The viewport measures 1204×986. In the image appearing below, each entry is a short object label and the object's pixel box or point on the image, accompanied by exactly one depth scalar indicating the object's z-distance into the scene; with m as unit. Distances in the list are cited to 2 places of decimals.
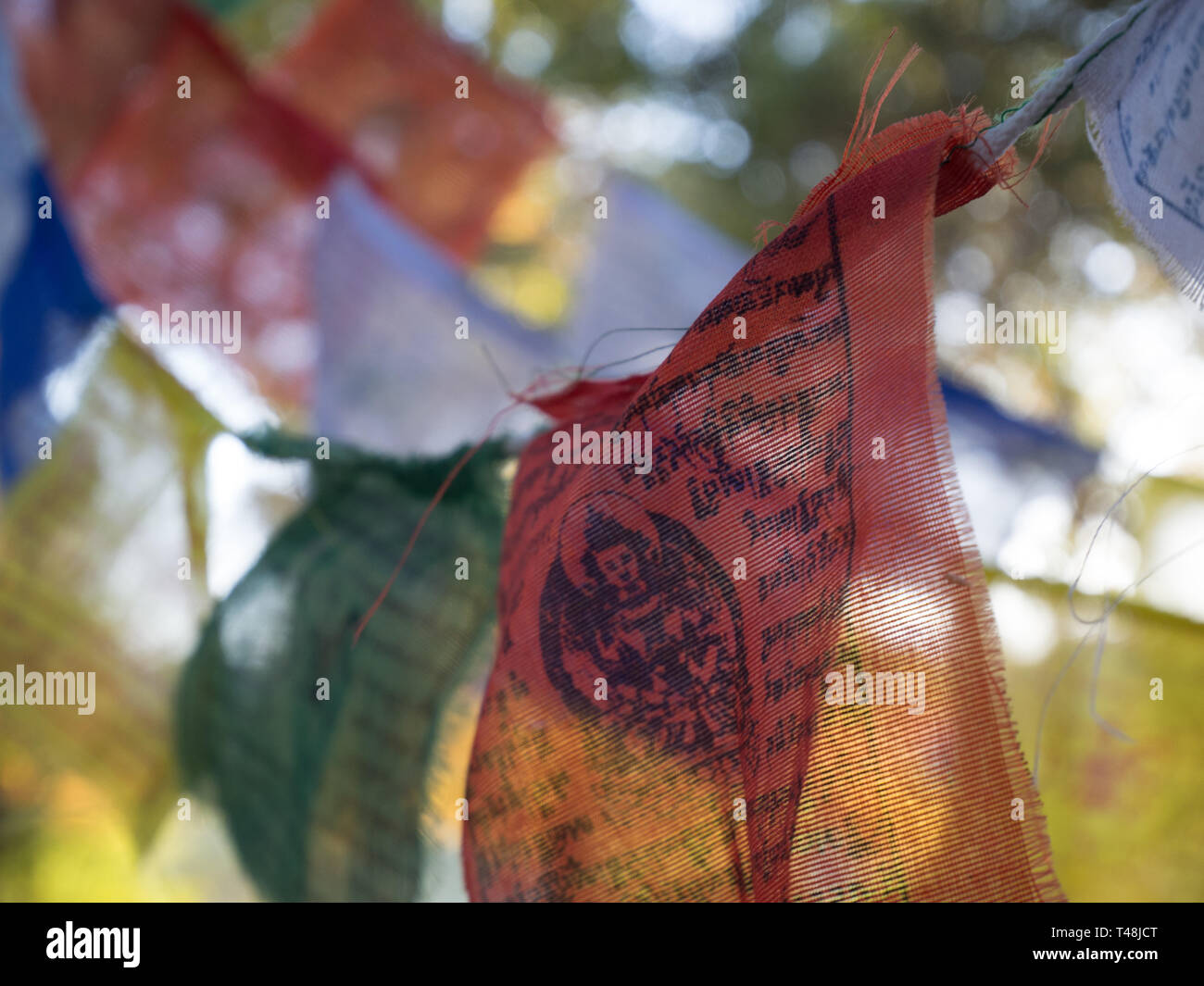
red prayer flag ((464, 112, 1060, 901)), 0.33
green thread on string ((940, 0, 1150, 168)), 0.33
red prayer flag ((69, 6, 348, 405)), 0.58
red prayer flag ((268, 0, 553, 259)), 0.78
